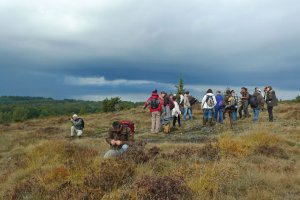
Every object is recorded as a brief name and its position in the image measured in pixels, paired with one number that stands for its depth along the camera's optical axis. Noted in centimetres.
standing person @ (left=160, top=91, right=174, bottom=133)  2006
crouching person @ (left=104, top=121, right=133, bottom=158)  1087
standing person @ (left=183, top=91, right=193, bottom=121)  2503
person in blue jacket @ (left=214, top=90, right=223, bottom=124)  2154
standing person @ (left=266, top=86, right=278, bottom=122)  2050
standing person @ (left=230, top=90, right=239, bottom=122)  2123
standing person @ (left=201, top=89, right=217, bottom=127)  2022
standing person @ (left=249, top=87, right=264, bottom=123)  2081
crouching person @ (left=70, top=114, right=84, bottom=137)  2231
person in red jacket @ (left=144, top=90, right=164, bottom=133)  1916
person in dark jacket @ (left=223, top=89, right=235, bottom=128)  2025
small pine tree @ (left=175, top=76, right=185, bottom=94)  4660
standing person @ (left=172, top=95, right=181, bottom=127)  2150
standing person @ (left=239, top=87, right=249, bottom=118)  2220
